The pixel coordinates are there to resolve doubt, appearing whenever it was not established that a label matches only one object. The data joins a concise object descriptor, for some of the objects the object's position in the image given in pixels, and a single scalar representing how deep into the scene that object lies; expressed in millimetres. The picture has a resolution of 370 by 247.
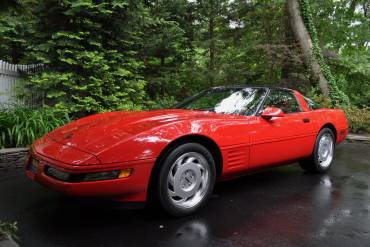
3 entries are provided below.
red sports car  2215
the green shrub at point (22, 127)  4609
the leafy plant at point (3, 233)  2000
